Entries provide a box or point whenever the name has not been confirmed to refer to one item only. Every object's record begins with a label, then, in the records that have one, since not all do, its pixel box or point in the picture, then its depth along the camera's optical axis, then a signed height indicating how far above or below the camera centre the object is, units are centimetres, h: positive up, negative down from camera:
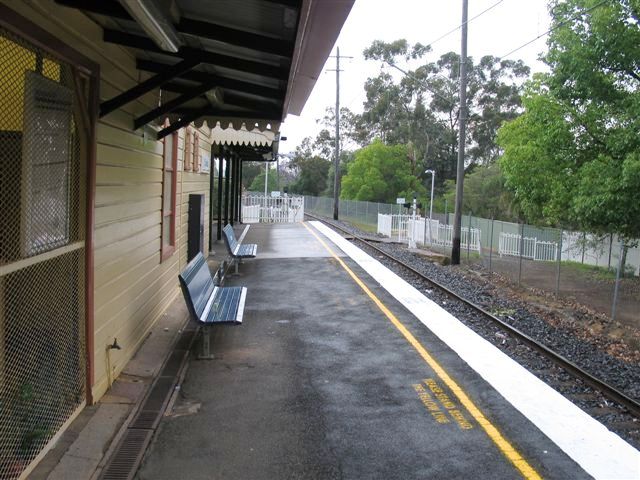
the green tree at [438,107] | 6228 +1089
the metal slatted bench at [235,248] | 1237 -104
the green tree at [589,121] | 1434 +241
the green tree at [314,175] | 7956 +372
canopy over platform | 381 +130
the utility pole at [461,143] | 1945 +225
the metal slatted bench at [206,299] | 621 -124
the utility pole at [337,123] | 3985 +550
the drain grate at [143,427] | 401 -179
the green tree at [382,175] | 5666 +290
